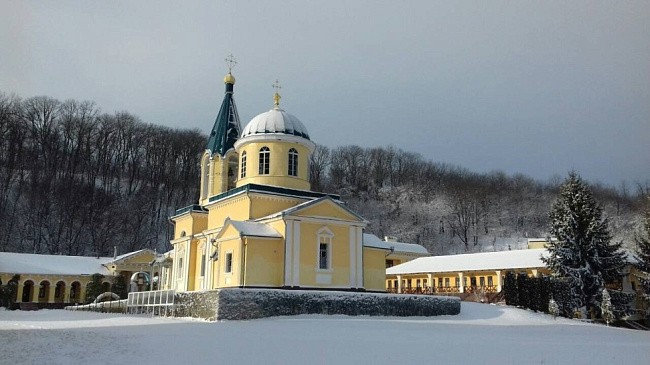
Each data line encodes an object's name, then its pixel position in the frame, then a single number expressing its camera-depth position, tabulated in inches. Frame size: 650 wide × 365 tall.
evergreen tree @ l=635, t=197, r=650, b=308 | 1178.6
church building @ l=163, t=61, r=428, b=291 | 1023.6
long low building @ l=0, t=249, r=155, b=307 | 1723.7
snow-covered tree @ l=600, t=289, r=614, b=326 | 1078.4
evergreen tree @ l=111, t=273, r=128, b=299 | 1781.5
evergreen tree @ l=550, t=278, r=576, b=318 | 1170.6
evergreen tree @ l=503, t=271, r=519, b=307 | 1154.7
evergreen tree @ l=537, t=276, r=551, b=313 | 1150.3
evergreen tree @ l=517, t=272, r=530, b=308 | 1145.4
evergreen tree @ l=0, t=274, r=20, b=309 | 1561.3
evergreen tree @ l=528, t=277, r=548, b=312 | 1144.8
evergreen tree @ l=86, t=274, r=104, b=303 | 1755.7
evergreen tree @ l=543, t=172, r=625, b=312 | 1182.3
